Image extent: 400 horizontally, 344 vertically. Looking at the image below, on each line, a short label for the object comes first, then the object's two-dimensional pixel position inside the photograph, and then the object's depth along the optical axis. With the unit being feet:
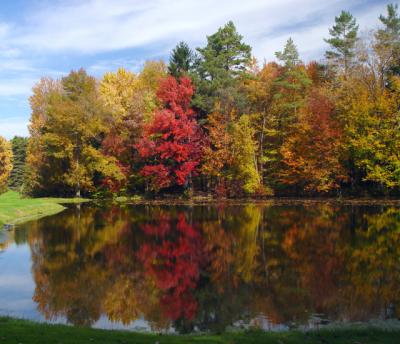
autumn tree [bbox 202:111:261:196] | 183.42
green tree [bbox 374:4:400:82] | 168.55
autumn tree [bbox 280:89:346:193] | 169.89
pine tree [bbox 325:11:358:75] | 195.31
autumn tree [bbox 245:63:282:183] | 189.88
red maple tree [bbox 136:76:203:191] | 186.91
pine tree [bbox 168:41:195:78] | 203.51
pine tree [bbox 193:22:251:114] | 189.06
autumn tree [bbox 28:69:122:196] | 199.62
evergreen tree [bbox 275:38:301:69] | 190.49
